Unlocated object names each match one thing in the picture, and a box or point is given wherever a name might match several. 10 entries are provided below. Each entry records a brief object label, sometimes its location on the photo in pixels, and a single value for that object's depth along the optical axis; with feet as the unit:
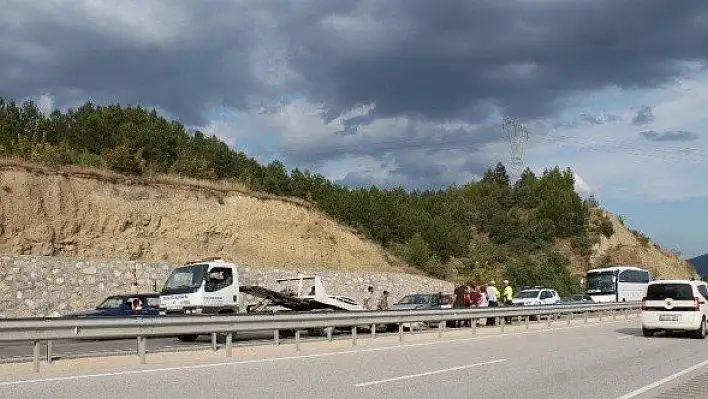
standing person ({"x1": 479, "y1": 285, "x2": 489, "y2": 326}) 103.09
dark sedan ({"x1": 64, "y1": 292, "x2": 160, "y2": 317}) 86.94
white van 79.61
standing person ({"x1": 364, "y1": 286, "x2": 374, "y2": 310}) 102.55
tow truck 79.92
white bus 180.75
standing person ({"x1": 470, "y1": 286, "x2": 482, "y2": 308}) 101.76
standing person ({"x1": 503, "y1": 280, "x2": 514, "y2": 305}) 123.40
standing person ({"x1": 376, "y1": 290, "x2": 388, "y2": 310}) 98.73
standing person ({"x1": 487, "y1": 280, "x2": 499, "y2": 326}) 113.11
